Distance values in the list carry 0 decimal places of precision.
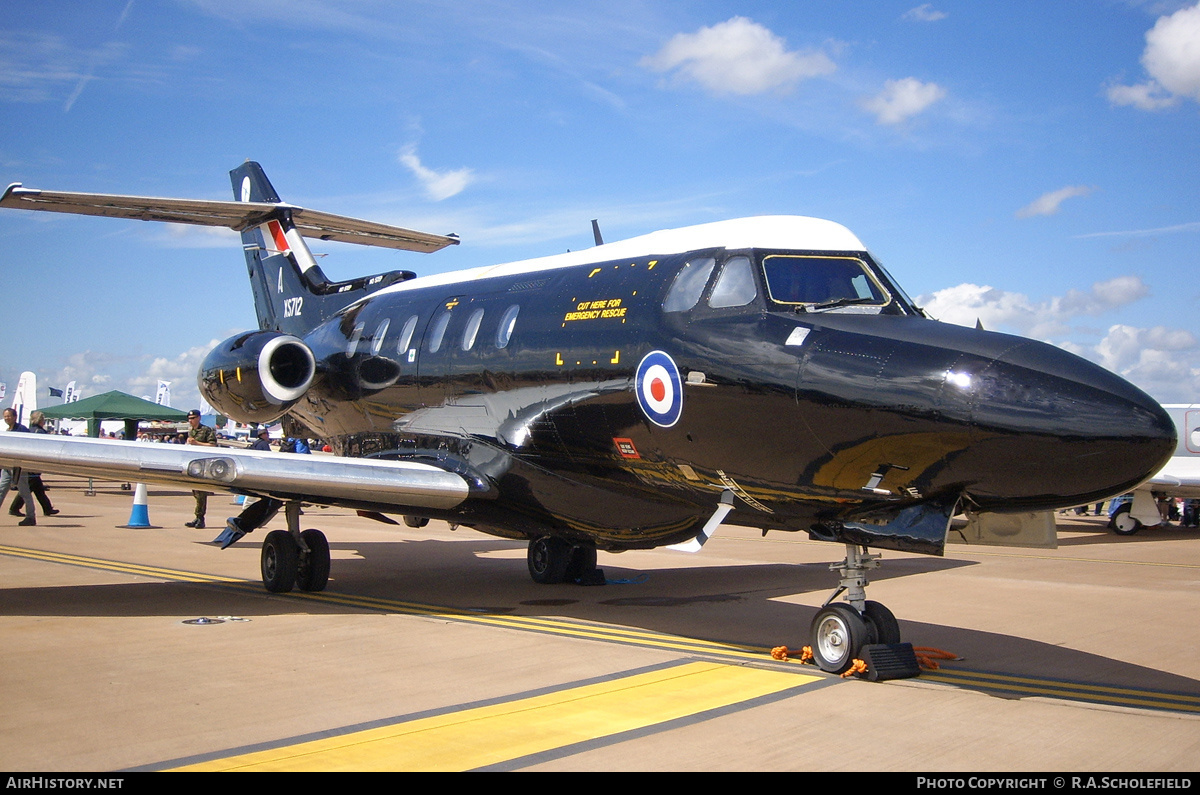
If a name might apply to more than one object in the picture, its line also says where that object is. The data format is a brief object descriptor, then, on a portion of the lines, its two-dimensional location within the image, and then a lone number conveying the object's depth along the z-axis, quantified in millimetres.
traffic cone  19109
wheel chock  7012
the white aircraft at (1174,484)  20312
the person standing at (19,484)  18125
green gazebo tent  34062
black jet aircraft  6145
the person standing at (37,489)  19547
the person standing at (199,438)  18773
